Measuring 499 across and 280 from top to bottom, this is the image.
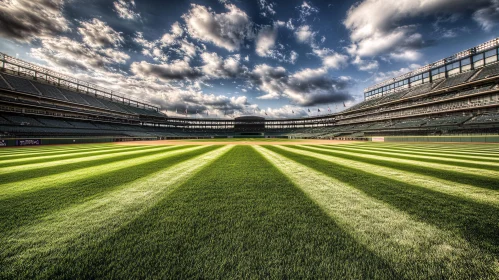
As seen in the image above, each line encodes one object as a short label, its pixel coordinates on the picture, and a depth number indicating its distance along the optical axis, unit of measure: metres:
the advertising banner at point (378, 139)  30.32
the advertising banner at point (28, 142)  20.29
